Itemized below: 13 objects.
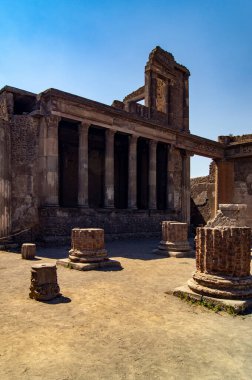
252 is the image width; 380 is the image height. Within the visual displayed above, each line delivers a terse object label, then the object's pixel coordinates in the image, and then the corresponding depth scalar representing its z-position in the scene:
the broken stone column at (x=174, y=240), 10.26
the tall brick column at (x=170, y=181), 18.16
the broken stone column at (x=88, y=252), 7.65
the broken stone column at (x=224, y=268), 4.71
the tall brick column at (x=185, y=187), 19.19
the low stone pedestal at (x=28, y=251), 8.77
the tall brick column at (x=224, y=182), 20.78
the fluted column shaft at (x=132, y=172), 15.91
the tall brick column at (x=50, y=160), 12.20
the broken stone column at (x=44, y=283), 4.83
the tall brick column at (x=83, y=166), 13.59
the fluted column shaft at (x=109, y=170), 14.66
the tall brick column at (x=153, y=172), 17.02
